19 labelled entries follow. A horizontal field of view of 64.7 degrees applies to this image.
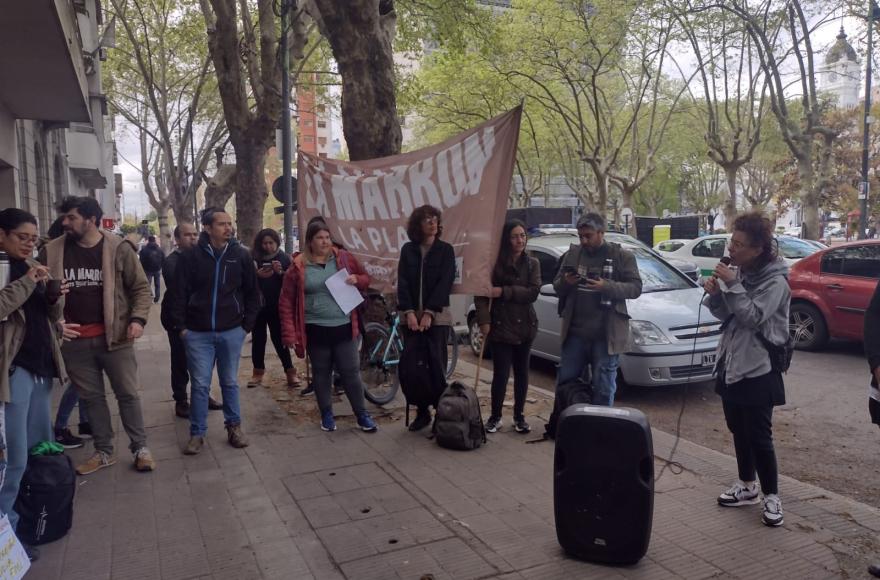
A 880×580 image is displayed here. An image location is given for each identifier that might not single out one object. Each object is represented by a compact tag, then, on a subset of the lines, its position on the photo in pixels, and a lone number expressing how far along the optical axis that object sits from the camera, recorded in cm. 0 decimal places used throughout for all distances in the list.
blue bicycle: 696
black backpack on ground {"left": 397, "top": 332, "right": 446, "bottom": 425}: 560
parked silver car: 702
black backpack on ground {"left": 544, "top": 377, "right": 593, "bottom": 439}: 523
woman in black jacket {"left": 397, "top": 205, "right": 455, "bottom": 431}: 550
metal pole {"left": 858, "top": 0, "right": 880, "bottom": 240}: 2082
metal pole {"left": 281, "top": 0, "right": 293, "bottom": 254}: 1089
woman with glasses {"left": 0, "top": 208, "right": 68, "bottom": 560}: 356
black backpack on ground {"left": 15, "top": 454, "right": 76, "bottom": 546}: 375
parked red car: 919
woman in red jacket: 569
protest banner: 555
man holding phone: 533
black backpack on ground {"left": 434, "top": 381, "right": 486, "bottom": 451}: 536
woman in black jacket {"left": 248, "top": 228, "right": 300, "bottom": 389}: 745
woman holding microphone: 402
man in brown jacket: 455
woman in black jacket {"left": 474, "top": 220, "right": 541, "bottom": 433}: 565
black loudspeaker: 349
